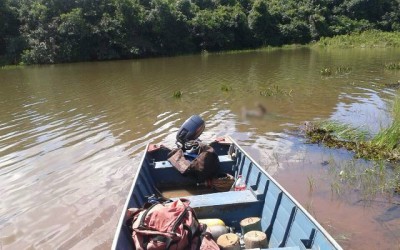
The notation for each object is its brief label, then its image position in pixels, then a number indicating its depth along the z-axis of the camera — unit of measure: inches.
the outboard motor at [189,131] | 285.9
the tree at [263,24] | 1711.1
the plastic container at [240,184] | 232.0
